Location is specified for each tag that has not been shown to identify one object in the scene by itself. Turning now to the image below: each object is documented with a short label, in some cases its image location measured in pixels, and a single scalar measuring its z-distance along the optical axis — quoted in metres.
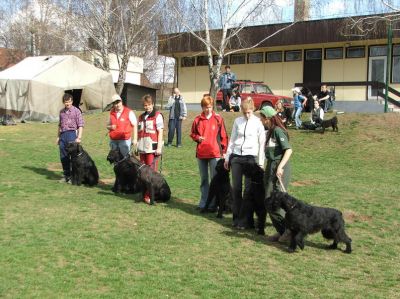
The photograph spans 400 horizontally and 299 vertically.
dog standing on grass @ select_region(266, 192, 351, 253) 6.10
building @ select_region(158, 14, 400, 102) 25.86
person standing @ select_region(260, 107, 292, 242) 6.45
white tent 24.62
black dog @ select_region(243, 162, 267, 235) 6.87
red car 23.25
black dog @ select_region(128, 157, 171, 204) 8.39
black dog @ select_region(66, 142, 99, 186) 9.80
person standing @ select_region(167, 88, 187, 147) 16.62
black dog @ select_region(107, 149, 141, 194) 9.02
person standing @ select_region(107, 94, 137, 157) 9.06
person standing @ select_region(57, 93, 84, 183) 9.94
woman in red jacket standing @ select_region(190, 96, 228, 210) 7.77
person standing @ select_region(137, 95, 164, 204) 8.45
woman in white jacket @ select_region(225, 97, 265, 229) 6.95
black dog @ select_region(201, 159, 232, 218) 7.69
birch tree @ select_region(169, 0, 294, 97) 24.81
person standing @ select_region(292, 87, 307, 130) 19.55
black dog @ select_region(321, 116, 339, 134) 18.67
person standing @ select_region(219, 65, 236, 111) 22.22
